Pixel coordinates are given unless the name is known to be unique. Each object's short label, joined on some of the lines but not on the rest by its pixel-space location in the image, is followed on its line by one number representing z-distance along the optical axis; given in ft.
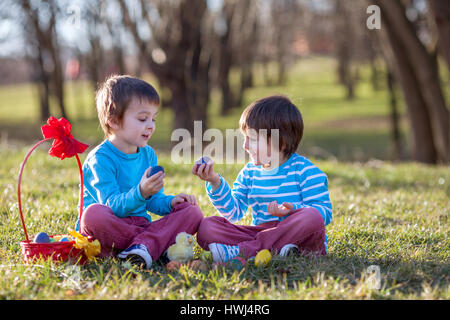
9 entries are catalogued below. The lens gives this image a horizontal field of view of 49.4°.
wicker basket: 8.70
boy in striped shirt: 9.45
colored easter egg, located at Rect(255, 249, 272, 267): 8.84
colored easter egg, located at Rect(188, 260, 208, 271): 8.78
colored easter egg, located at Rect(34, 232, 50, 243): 8.89
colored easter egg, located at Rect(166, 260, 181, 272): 8.78
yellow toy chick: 9.21
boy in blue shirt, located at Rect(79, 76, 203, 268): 9.07
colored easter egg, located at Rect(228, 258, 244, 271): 8.80
